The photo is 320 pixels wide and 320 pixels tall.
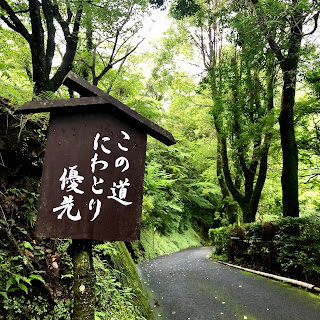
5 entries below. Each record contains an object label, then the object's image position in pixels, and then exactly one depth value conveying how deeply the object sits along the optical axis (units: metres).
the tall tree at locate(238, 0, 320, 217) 6.58
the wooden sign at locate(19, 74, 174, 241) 2.52
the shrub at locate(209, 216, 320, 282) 7.43
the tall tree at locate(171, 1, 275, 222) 9.09
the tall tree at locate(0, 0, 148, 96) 7.48
